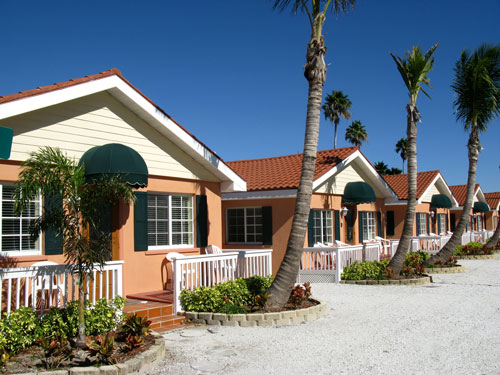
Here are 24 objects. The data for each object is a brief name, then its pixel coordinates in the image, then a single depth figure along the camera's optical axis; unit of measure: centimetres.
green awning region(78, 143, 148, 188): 906
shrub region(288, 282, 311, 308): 1009
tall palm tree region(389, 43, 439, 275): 1470
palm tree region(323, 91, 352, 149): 5075
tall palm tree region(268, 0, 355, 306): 979
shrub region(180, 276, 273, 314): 943
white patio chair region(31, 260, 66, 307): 724
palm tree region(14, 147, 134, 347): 648
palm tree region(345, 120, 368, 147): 5381
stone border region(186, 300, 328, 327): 902
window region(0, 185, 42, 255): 865
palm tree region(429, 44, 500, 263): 1830
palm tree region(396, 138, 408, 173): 6278
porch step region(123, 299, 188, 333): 886
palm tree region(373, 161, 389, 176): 6001
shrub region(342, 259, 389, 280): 1504
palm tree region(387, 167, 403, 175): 6034
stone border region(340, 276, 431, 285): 1459
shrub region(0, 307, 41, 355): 645
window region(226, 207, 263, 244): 1697
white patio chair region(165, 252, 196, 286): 1131
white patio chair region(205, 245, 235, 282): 1089
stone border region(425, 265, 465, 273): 1778
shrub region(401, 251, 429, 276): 1546
